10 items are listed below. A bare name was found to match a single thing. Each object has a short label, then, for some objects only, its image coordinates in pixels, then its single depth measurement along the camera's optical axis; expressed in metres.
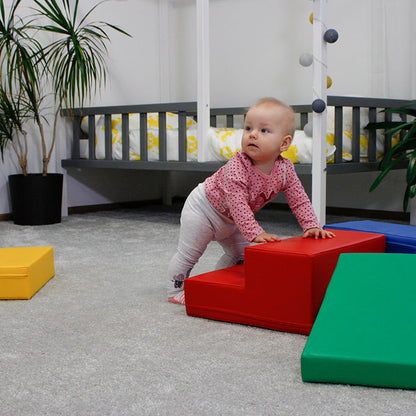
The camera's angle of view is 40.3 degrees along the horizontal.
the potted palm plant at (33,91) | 3.02
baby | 1.45
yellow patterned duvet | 2.58
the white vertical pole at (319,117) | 2.32
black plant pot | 3.15
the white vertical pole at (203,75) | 2.79
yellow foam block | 1.58
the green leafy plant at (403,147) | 2.56
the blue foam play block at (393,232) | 1.47
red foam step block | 1.25
